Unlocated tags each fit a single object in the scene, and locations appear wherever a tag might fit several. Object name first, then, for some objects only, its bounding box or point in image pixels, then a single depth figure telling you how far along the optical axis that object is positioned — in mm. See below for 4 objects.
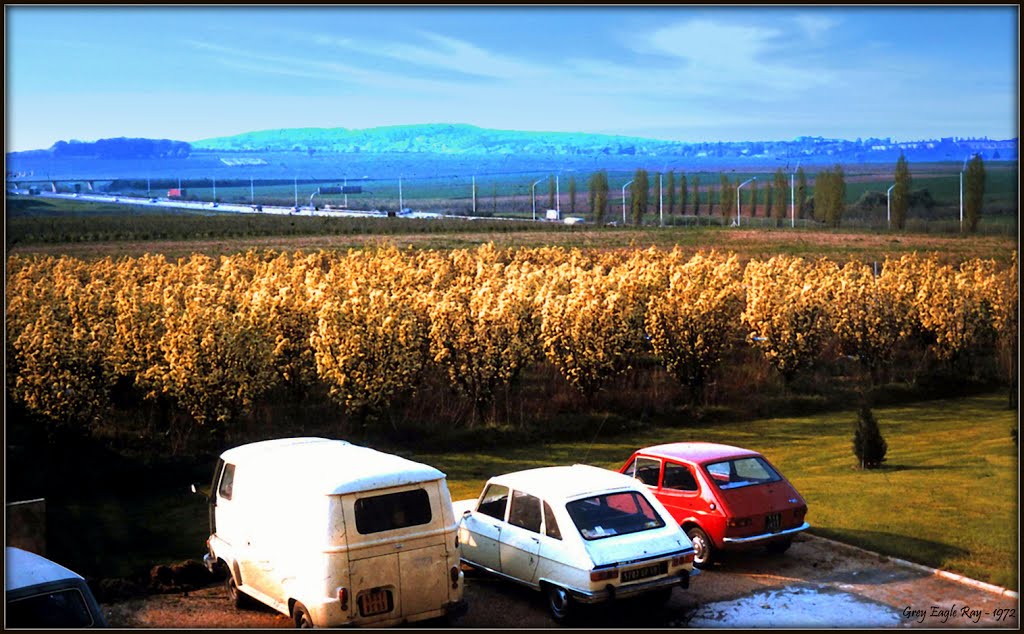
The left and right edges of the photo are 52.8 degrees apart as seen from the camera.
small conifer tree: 17891
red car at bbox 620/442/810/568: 11867
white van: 9328
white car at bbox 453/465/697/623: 10039
